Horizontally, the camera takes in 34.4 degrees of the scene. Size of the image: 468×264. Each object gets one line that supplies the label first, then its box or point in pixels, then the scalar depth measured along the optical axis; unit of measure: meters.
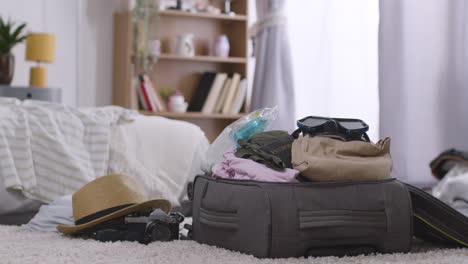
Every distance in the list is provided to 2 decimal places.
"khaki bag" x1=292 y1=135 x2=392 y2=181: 1.75
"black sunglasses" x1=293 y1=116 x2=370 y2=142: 1.86
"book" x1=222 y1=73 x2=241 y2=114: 4.86
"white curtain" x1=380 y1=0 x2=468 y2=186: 2.95
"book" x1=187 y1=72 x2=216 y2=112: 4.88
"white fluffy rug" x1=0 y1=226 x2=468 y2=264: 1.65
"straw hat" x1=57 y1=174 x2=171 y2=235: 2.05
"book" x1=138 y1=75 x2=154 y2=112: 4.70
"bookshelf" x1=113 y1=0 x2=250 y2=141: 4.71
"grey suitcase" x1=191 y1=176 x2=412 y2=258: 1.68
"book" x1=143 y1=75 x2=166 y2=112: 4.71
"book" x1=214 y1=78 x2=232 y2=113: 4.89
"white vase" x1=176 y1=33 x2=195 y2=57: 4.84
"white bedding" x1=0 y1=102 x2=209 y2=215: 2.77
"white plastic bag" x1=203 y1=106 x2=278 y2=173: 2.00
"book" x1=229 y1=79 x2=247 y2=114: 4.86
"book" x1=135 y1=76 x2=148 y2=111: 4.71
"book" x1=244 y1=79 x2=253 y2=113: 4.90
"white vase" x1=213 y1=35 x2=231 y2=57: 4.92
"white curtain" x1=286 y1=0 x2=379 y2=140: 3.60
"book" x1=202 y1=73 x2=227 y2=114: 4.85
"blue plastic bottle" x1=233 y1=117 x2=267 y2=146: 1.99
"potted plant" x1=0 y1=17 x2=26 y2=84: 4.26
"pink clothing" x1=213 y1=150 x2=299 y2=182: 1.76
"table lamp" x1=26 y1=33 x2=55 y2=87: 4.38
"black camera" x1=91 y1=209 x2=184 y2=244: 1.94
